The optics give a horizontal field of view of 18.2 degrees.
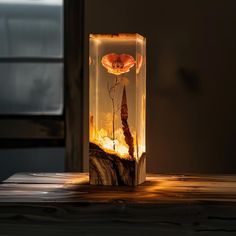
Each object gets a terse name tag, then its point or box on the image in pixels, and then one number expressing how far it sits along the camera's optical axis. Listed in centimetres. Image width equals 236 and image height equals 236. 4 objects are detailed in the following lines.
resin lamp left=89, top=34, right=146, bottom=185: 97
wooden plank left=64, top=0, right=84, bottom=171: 118
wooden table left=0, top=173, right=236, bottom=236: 86
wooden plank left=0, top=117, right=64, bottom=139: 120
